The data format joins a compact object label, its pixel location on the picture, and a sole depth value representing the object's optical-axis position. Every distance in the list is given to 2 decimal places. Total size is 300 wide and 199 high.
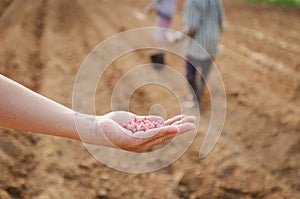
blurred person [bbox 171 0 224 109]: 4.25
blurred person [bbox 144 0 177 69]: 5.70
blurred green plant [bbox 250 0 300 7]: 8.13
